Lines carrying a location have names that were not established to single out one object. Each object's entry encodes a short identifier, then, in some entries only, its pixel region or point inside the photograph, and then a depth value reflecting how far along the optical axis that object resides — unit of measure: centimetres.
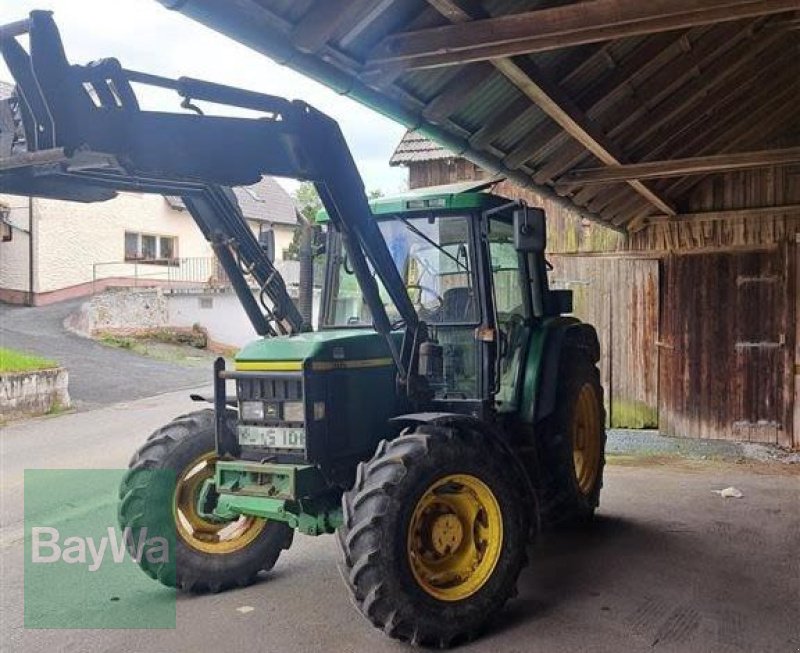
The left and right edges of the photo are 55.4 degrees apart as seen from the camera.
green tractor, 309
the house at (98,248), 2139
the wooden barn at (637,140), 386
